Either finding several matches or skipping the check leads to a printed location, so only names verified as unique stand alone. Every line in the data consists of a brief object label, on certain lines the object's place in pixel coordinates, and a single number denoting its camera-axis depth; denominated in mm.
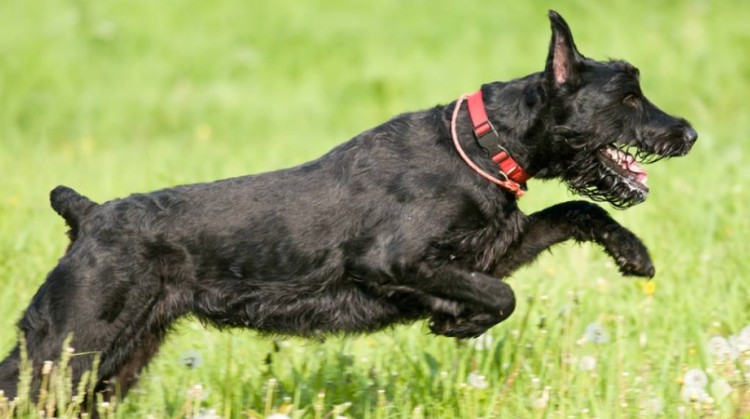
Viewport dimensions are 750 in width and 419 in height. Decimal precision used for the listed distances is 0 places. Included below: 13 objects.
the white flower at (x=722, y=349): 9344
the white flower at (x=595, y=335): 10428
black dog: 9297
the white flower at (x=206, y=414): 8727
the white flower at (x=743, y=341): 9352
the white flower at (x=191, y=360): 10516
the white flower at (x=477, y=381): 9648
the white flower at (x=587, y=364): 9914
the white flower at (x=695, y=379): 9086
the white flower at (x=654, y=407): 9125
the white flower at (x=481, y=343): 10852
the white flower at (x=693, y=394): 8782
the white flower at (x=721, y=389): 9094
